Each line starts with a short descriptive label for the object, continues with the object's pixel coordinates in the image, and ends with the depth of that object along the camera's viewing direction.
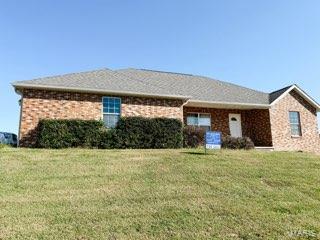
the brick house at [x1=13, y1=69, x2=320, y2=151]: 12.39
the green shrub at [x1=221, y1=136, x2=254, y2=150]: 14.37
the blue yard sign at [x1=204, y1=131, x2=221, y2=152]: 10.51
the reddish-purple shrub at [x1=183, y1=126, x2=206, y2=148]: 13.73
